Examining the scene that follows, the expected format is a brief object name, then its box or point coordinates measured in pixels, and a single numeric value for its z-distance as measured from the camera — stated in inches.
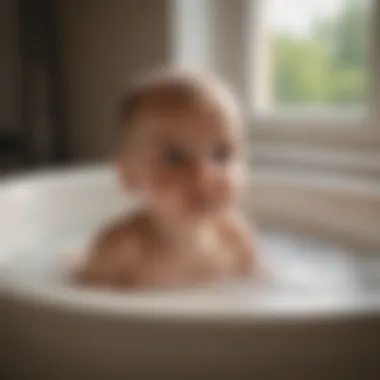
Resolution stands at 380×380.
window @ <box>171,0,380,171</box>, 62.1
